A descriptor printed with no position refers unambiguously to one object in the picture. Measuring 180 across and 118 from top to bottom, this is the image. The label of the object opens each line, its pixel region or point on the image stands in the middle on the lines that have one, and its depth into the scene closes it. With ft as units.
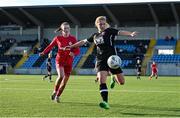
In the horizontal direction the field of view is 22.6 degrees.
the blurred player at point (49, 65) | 101.10
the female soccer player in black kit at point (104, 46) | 33.96
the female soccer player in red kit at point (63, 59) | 40.50
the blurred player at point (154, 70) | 127.48
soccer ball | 33.30
